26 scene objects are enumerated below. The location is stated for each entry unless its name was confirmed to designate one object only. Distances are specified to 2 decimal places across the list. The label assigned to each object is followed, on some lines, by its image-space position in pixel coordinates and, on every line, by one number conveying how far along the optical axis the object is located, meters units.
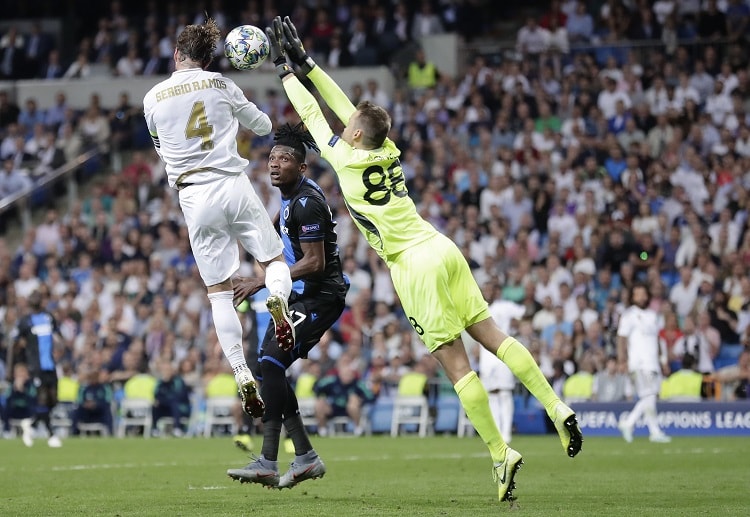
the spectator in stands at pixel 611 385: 21.41
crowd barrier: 20.27
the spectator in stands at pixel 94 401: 24.23
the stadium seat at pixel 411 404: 22.59
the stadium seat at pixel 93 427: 24.47
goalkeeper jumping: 9.80
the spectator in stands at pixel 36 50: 32.25
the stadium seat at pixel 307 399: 22.97
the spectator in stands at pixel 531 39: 27.57
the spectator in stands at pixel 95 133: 29.84
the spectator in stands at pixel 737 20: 25.89
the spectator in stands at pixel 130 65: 30.92
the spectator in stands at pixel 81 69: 31.31
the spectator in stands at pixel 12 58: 32.06
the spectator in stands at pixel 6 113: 30.95
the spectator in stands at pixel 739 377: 20.66
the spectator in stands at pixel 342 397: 22.78
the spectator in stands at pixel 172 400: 23.80
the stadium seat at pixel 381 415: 23.00
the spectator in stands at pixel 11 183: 29.16
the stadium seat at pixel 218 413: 23.66
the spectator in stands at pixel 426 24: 29.02
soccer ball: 10.84
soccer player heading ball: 10.44
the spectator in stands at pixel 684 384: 21.03
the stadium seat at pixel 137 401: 24.03
